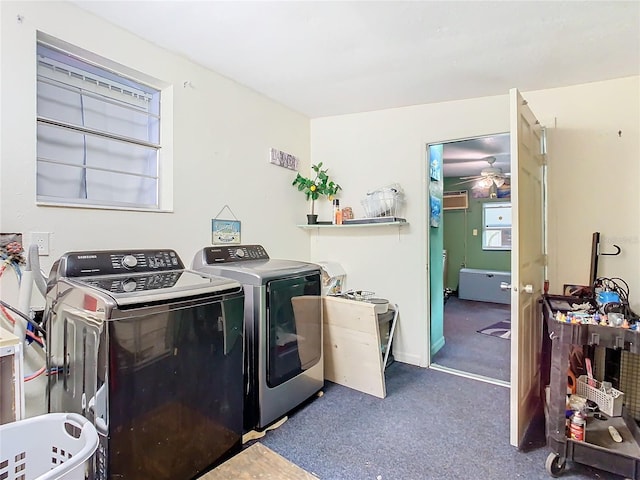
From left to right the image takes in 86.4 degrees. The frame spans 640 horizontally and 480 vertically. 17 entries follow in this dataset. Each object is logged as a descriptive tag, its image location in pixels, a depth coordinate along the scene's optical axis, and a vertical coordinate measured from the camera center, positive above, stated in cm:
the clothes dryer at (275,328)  207 -61
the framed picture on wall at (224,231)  259 +3
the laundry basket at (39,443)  114 -73
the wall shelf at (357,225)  311 +10
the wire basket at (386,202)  311 +32
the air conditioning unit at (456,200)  657 +71
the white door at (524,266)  187 -18
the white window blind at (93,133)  185 +60
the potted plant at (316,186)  341 +50
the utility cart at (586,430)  160 -100
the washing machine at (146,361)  133 -56
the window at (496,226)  629 +20
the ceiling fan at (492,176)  519 +96
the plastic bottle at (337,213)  341 +23
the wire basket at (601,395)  183 -88
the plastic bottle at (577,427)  172 -96
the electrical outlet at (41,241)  169 -4
